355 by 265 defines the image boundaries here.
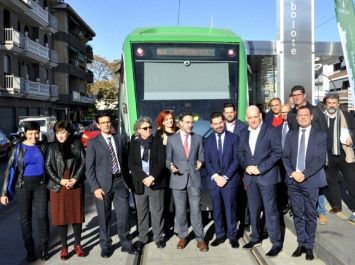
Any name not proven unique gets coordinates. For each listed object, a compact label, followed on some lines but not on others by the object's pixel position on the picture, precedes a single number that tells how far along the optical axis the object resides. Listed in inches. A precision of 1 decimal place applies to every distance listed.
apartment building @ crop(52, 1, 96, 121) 1782.7
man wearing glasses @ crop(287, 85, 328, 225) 221.0
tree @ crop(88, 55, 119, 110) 2522.1
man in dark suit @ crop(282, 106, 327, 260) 189.8
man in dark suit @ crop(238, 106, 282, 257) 200.5
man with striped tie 204.1
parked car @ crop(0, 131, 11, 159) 721.0
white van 890.3
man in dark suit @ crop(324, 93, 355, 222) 227.8
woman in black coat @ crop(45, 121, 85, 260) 200.8
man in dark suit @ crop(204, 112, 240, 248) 213.0
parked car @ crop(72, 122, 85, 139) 1213.1
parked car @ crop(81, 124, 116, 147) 764.6
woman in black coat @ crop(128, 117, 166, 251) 215.2
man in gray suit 215.0
